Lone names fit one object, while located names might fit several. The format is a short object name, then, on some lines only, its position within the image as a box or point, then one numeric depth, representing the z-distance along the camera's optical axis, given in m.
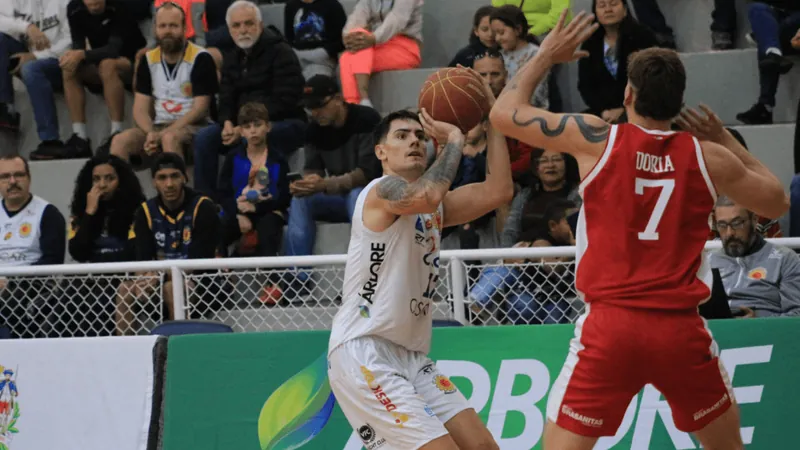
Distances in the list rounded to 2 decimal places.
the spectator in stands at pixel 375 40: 21.41
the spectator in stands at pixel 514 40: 19.73
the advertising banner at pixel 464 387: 14.03
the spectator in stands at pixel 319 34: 21.87
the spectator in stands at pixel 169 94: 21.19
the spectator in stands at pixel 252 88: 20.55
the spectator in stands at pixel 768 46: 19.72
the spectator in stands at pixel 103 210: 18.78
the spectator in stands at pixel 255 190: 18.98
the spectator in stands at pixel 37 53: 22.94
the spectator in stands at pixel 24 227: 18.73
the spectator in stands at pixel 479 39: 20.12
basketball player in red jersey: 9.97
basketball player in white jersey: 10.80
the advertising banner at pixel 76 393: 14.91
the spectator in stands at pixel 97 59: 22.94
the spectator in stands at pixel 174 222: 17.97
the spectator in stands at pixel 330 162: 18.77
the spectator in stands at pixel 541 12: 21.02
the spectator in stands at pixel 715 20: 21.25
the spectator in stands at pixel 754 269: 15.03
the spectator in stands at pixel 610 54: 19.52
